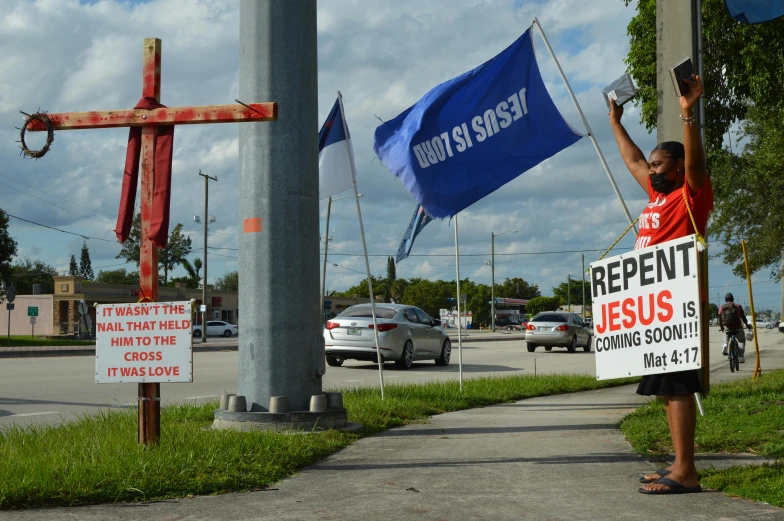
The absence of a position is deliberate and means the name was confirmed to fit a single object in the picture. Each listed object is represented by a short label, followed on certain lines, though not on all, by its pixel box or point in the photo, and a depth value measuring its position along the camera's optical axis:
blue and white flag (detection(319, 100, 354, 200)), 10.78
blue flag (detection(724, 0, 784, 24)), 9.40
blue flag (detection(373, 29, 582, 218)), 10.17
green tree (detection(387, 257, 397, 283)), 137.46
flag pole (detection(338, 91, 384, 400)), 10.82
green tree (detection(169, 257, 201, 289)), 96.19
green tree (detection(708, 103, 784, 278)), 31.80
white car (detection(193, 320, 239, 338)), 69.81
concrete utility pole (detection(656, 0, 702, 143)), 9.55
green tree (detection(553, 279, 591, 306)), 143.12
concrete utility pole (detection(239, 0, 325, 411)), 7.80
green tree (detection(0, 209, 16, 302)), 55.50
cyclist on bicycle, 18.64
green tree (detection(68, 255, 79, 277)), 136.88
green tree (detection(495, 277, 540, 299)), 157.38
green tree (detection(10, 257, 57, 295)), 96.94
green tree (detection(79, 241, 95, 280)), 139.75
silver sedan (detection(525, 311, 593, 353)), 31.72
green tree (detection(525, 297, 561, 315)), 125.77
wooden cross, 6.32
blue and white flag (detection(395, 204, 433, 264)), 11.09
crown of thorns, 6.50
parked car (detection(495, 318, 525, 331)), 124.12
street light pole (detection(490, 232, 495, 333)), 77.69
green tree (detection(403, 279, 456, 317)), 108.88
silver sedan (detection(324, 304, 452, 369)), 19.64
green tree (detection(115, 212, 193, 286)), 97.00
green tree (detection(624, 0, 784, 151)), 13.12
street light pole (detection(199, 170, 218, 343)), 52.09
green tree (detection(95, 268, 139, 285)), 115.57
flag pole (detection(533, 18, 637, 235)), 9.22
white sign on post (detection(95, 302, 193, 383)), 6.25
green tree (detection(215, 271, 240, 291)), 121.79
